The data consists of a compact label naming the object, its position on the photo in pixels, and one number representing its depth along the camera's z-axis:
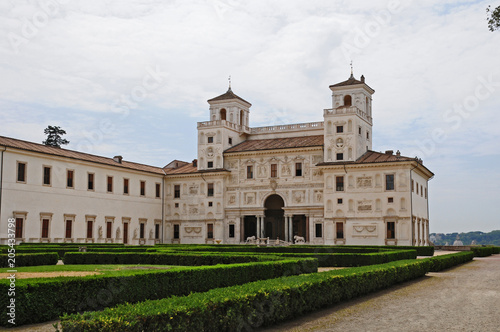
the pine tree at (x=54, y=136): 69.12
